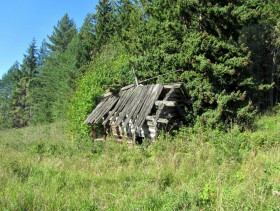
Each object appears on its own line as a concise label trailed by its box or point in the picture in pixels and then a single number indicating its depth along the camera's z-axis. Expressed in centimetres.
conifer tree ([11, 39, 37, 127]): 5681
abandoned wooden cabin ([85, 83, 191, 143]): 1041
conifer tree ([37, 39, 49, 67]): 5944
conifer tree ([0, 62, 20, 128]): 5550
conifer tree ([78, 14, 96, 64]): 3219
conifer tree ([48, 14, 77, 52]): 5109
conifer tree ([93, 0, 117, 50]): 3203
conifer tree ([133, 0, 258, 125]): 1060
